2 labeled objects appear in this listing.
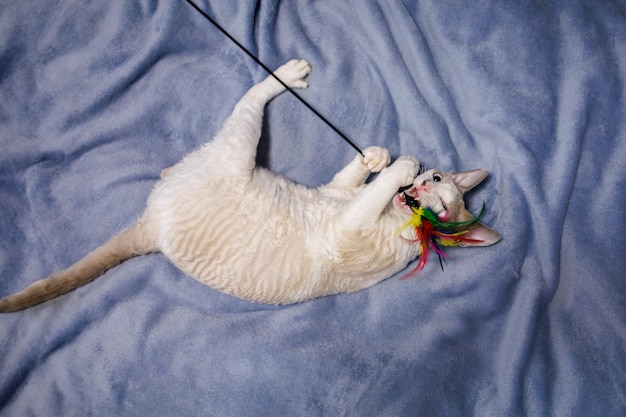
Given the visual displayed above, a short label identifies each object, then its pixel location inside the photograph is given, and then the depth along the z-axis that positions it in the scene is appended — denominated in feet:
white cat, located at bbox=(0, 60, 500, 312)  4.33
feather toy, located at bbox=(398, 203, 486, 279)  4.63
